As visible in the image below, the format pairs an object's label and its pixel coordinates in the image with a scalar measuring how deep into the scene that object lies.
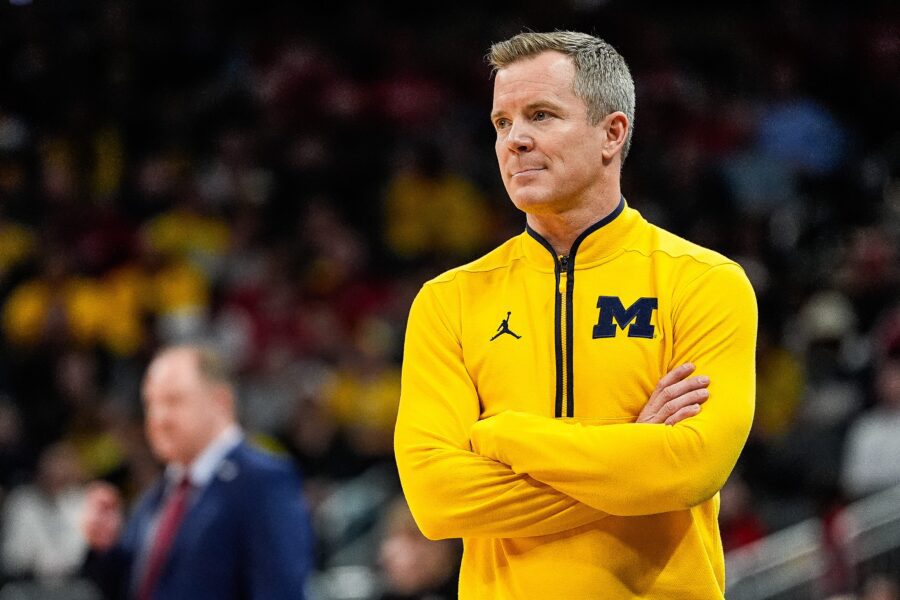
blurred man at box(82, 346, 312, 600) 9.62
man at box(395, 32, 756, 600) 6.05
